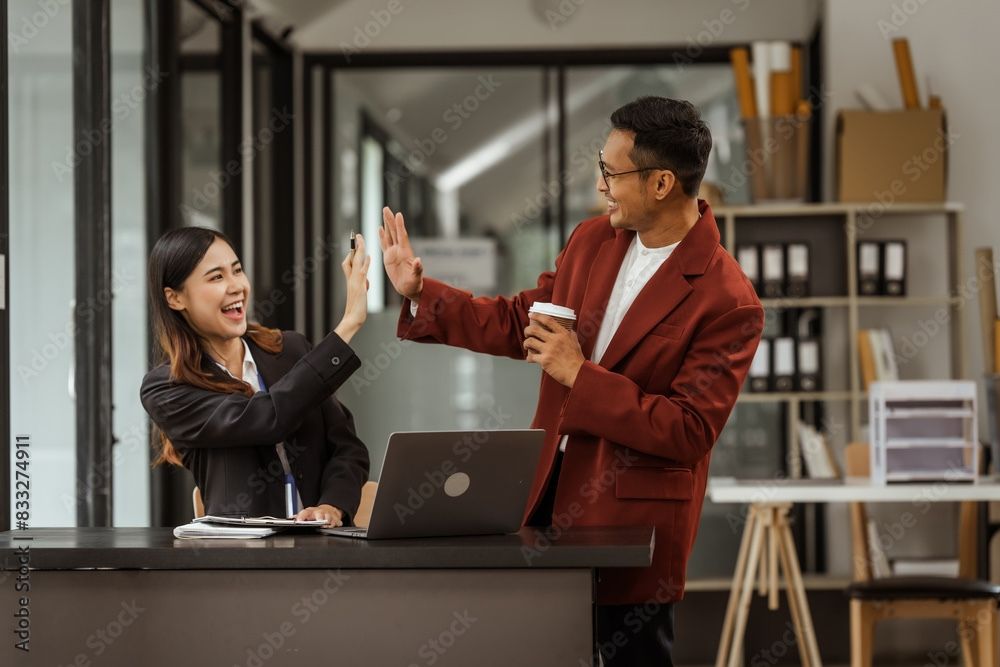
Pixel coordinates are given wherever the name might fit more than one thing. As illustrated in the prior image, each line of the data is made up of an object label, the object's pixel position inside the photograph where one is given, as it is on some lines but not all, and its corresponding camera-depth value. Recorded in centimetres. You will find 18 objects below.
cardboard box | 955
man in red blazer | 434
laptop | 378
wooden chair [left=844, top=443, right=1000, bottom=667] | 701
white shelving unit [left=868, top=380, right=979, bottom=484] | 808
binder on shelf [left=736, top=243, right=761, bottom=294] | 976
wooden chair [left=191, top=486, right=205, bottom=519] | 501
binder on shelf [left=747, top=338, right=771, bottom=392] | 983
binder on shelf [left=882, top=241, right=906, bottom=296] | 971
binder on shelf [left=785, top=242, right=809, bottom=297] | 976
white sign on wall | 1135
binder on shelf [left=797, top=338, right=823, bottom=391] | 978
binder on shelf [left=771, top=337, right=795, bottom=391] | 978
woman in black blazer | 465
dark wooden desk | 375
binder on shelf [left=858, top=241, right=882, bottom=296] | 974
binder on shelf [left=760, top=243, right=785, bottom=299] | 974
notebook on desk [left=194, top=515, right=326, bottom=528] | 421
